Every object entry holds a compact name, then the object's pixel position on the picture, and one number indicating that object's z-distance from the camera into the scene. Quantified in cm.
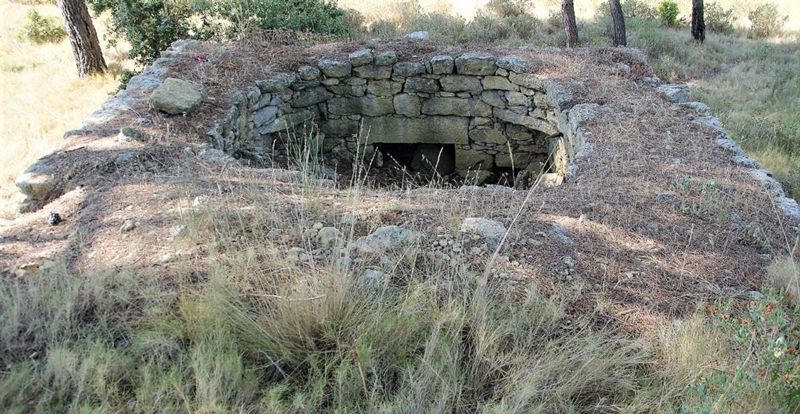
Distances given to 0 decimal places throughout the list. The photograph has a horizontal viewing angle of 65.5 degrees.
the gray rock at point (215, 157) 506
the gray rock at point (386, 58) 771
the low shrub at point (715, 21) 1361
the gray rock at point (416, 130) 816
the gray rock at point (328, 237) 349
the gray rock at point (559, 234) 378
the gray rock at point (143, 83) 653
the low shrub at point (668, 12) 1346
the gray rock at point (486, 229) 369
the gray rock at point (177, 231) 353
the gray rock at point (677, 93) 656
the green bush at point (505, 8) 1320
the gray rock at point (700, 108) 619
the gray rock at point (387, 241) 346
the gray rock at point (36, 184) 471
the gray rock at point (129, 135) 524
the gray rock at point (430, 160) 854
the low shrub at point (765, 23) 1325
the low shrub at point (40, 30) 1144
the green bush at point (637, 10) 1399
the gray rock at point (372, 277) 311
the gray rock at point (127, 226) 369
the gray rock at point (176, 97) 592
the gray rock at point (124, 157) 491
